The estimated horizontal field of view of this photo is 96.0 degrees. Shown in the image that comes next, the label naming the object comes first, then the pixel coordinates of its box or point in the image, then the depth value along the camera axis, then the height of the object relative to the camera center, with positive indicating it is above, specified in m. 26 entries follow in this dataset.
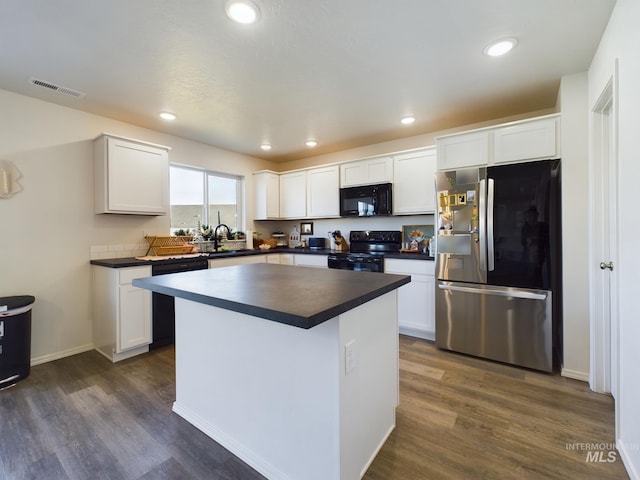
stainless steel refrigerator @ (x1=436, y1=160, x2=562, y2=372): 2.42 -0.23
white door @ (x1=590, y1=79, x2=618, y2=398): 2.04 -0.16
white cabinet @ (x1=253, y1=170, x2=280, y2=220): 4.62 +0.71
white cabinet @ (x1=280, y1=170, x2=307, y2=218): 4.51 +0.71
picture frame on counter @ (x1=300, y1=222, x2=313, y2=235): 4.87 +0.18
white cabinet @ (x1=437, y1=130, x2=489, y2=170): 2.72 +0.85
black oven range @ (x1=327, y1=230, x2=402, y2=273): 3.51 -0.16
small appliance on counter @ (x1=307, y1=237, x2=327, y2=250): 4.52 -0.07
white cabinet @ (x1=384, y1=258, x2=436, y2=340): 3.13 -0.67
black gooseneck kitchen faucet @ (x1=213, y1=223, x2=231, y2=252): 4.15 +0.05
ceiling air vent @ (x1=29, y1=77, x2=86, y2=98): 2.38 +1.32
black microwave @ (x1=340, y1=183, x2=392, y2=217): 3.68 +0.50
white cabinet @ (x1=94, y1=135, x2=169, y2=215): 2.91 +0.68
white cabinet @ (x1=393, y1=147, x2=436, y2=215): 3.39 +0.68
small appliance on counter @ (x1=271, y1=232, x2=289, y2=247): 5.10 +0.00
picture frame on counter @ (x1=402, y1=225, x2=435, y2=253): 3.70 +0.02
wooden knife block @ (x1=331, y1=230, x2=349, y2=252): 4.29 -0.07
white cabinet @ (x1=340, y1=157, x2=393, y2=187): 3.70 +0.89
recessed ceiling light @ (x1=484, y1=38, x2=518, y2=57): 1.91 +1.30
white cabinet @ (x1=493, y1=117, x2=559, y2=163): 2.43 +0.84
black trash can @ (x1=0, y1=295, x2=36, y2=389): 2.28 -0.80
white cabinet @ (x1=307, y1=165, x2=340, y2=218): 4.16 +0.69
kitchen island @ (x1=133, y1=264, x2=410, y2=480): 1.22 -0.65
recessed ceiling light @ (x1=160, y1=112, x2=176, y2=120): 3.01 +1.32
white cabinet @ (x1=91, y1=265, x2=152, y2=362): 2.73 -0.72
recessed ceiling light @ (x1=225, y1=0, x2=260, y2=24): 1.57 +1.29
